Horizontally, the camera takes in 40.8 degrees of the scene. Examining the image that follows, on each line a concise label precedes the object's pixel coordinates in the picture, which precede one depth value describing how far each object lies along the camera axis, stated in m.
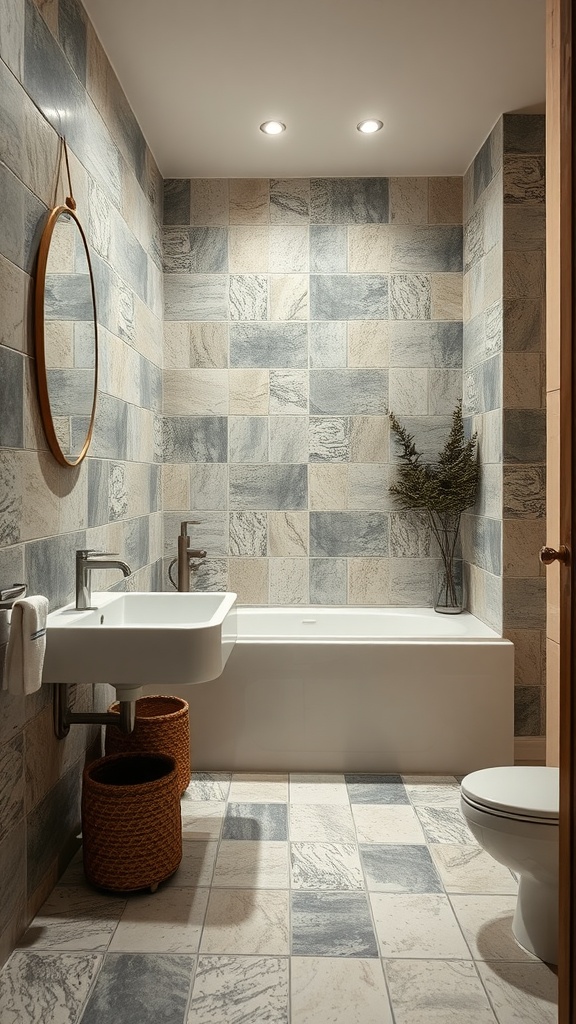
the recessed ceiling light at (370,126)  3.41
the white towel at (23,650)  1.83
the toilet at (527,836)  1.89
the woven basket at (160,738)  2.69
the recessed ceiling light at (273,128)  3.42
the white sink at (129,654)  2.14
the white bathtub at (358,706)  3.27
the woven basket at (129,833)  2.24
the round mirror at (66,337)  2.21
